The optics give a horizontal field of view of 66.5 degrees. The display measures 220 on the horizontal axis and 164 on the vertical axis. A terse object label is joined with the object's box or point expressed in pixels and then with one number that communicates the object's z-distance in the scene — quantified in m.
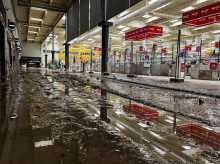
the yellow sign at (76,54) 26.61
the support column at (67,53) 17.03
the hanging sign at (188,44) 9.91
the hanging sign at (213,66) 7.78
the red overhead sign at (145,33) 9.22
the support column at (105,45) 9.51
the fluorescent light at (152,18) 13.11
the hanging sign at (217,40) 7.86
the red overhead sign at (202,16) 5.58
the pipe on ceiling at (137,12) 7.14
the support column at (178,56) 5.40
